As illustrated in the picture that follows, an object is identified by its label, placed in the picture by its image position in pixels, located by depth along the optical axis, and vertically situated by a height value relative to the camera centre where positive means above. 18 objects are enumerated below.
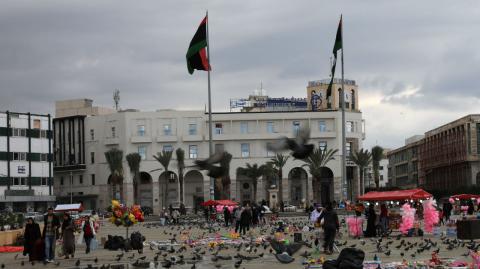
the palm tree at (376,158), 96.94 +4.46
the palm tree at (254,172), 97.25 +3.14
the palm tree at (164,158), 97.19 +4.91
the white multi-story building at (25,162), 96.31 +4.90
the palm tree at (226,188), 94.60 +1.45
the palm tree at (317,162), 92.12 +3.94
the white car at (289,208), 87.25 -0.86
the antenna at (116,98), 124.05 +14.97
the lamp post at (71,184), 108.06 +2.49
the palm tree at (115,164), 98.12 +4.40
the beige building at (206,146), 101.38 +6.54
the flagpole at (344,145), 57.47 +3.61
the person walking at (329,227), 24.94 -0.80
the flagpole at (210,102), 53.86 +6.30
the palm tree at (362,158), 97.12 +4.45
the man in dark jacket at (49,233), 24.69 -0.81
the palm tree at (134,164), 97.25 +4.32
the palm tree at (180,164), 96.50 +4.20
